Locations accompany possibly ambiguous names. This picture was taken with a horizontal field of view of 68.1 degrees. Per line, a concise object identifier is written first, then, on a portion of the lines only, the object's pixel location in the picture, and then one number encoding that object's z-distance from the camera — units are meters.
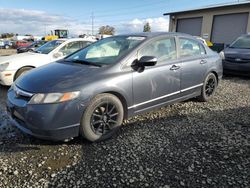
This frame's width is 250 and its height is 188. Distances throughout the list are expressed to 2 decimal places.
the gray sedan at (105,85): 2.32
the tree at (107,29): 59.33
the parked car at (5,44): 28.39
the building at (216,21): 15.07
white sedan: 4.75
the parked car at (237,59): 6.25
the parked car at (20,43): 25.99
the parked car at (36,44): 13.54
